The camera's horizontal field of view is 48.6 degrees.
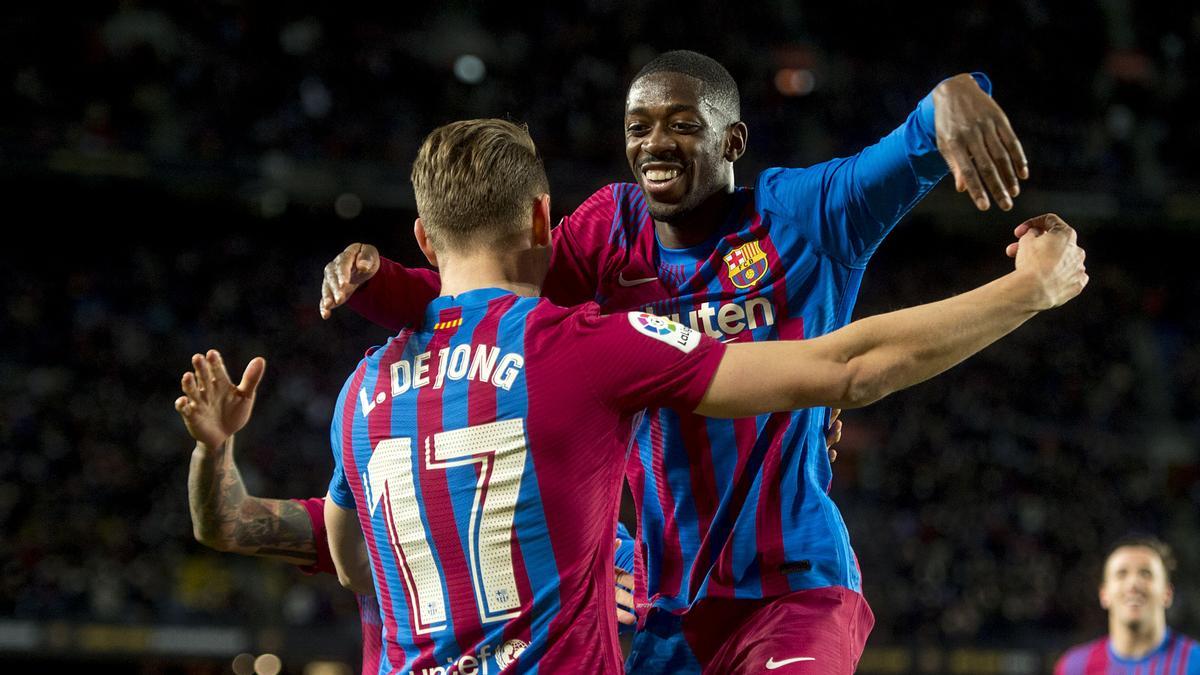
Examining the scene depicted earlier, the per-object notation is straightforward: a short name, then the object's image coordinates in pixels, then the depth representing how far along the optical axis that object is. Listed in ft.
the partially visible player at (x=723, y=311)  12.96
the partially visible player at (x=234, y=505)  12.35
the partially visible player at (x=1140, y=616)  26.23
